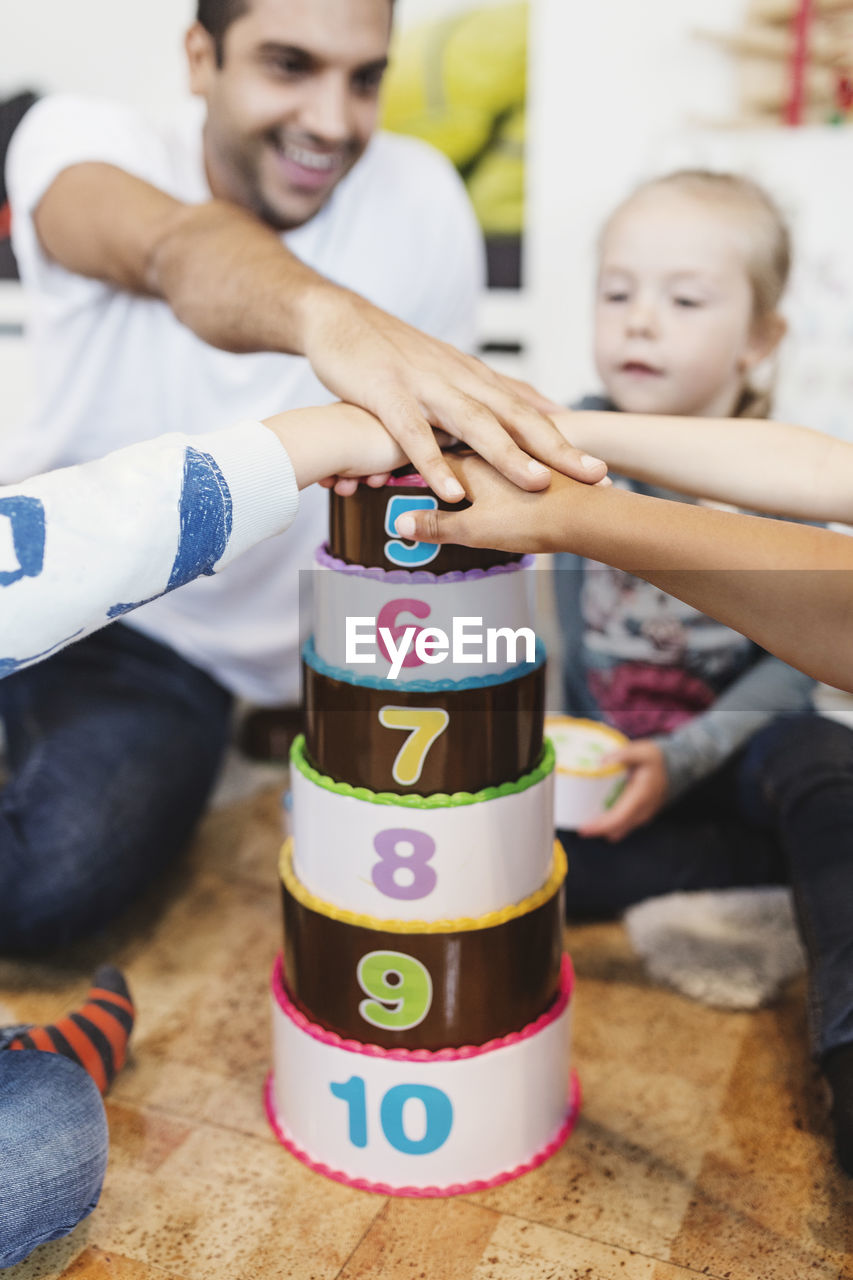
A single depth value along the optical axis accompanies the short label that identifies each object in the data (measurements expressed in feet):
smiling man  3.68
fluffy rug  3.53
